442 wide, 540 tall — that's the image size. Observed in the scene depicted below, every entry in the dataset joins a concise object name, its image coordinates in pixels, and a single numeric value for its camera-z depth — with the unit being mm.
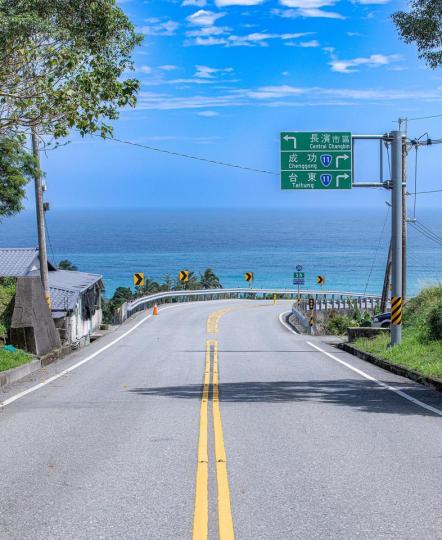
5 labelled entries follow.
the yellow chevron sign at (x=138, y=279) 49950
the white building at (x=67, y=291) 36219
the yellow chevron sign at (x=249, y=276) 71000
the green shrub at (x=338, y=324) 42391
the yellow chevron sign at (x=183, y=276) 62497
